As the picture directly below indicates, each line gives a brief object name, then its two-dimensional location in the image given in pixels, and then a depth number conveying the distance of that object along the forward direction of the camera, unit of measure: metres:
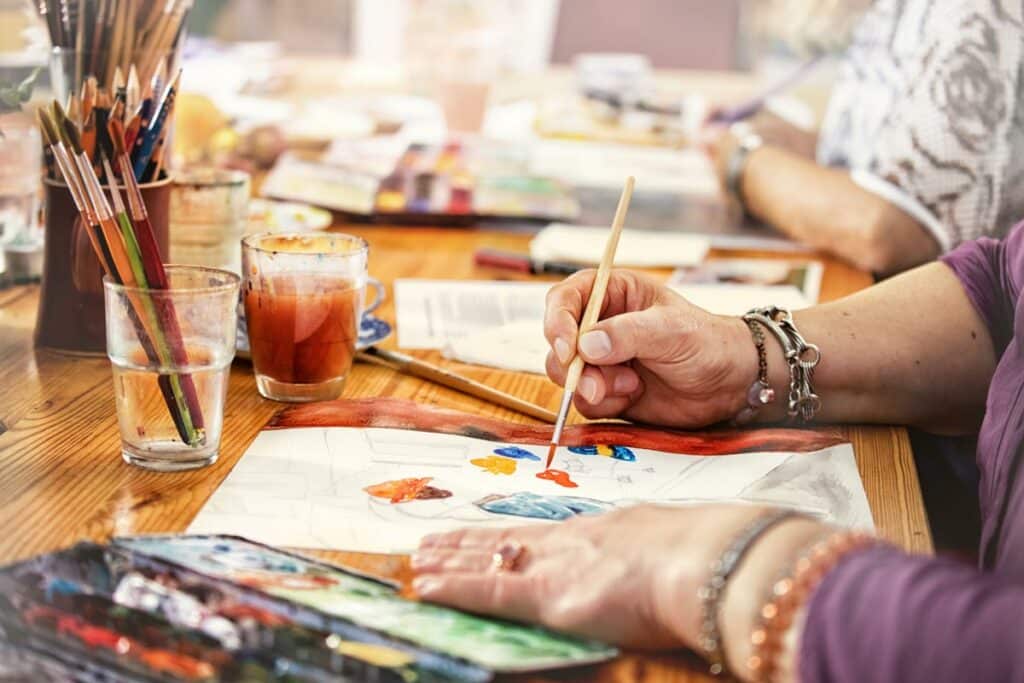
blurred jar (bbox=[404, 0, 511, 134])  2.27
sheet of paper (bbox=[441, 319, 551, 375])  1.33
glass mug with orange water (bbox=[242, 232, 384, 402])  1.22
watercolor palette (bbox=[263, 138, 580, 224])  1.72
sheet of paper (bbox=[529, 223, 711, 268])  1.61
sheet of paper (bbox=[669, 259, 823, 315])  1.49
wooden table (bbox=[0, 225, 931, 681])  1.04
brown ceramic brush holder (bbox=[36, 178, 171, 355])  1.26
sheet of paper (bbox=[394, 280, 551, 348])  1.39
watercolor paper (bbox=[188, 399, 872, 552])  1.08
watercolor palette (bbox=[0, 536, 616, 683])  0.95
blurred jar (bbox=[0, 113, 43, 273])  1.44
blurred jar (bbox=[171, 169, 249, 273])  1.39
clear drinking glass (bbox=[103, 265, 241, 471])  1.10
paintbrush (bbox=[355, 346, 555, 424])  1.24
